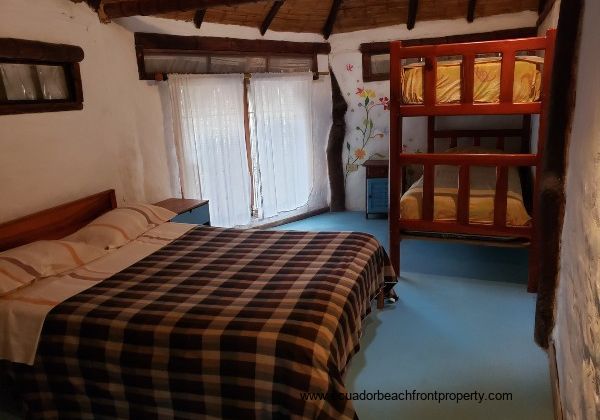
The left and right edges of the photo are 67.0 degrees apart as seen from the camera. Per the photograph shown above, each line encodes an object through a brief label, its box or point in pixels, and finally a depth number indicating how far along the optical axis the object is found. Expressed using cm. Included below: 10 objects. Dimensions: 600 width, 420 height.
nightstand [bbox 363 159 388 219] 502
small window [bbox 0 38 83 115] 266
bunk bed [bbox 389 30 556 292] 293
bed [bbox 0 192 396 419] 170
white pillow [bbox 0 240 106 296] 220
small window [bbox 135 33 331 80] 371
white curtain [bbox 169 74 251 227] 401
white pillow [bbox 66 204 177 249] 278
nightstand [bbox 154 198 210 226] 350
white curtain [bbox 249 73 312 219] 466
